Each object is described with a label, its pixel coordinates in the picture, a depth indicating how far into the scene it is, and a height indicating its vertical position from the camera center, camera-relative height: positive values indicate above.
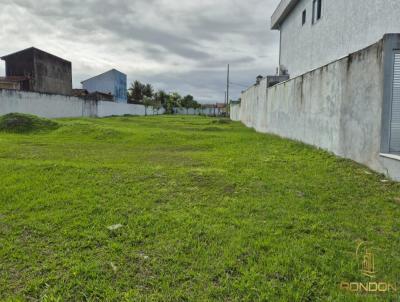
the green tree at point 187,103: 62.41 +3.73
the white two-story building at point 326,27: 7.09 +2.94
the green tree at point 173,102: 57.43 +3.73
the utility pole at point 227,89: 42.69 +4.55
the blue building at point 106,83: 47.59 +5.89
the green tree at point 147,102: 48.02 +3.09
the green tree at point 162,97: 57.49 +4.55
